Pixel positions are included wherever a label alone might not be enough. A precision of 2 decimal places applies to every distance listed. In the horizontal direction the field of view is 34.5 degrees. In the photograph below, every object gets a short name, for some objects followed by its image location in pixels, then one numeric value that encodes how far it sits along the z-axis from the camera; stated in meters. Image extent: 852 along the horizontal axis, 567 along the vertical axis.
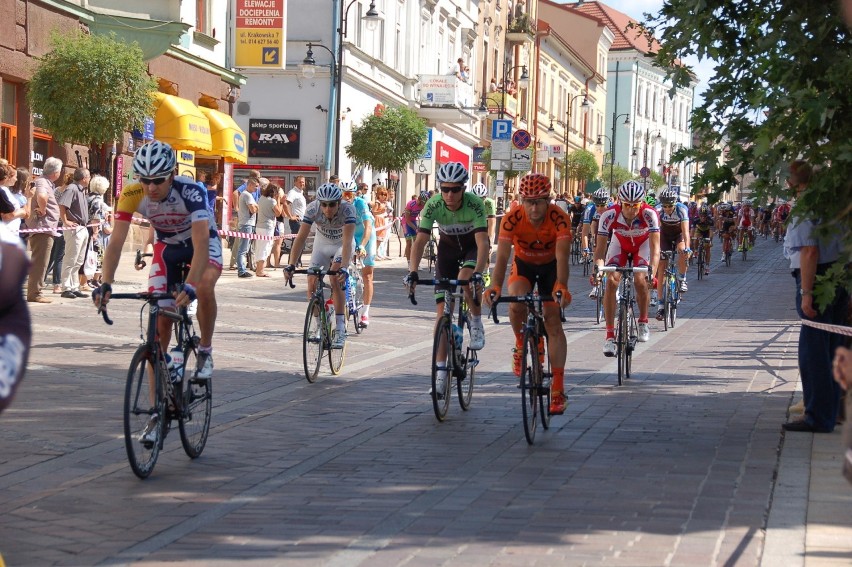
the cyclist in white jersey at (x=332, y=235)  12.22
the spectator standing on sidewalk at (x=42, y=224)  17.89
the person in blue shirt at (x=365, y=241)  16.25
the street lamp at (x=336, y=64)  34.22
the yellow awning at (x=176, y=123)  29.14
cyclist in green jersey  10.37
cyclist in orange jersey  9.47
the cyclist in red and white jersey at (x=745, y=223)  40.66
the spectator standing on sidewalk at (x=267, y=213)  26.00
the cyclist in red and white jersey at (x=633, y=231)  13.73
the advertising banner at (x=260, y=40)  34.72
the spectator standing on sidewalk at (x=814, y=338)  9.10
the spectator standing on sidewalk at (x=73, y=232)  18.97
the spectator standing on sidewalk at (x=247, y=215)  25.23
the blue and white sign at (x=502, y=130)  36.81
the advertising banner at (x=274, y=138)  42.81
